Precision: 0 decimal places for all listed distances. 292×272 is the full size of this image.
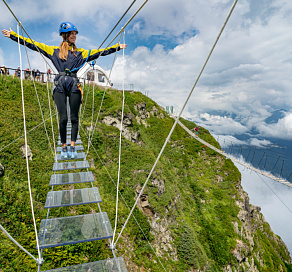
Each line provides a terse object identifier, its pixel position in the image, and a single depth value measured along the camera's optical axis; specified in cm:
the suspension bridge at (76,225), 215
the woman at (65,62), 377
